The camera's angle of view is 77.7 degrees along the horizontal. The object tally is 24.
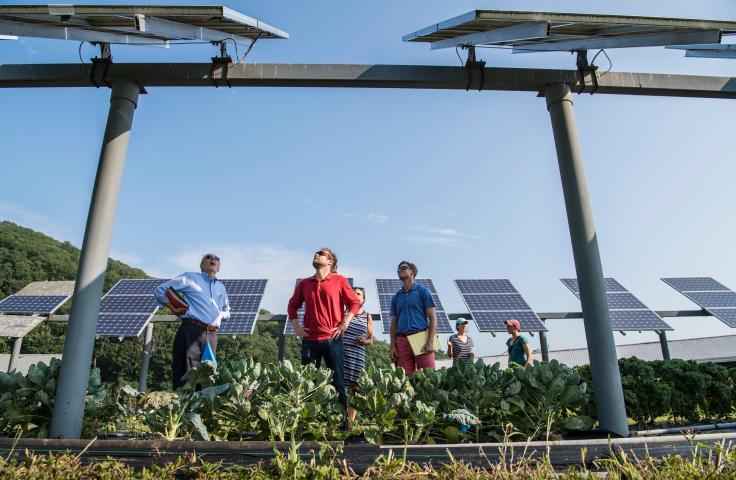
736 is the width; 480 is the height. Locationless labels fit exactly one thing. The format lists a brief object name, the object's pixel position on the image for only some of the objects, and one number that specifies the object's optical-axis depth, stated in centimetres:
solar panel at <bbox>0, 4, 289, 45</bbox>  433
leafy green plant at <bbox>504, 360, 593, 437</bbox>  423
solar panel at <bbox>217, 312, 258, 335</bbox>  939
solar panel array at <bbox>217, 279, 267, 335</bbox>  953
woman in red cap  665
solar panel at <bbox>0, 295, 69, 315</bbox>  1041
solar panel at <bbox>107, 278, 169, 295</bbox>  1195
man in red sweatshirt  471
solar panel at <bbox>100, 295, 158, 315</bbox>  1036
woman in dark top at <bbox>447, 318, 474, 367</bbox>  782
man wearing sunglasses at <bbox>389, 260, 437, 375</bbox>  545
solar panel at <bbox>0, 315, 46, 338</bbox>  868
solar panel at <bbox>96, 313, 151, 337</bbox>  891
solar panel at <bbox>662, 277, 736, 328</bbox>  1139
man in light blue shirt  494
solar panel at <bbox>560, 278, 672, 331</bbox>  1047
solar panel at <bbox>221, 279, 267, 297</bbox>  1207
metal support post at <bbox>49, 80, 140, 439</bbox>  434
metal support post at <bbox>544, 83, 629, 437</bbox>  452
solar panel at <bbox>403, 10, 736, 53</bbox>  463
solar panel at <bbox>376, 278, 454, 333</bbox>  1034
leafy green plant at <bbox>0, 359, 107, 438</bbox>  430
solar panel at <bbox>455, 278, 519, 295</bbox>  1323
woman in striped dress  550
